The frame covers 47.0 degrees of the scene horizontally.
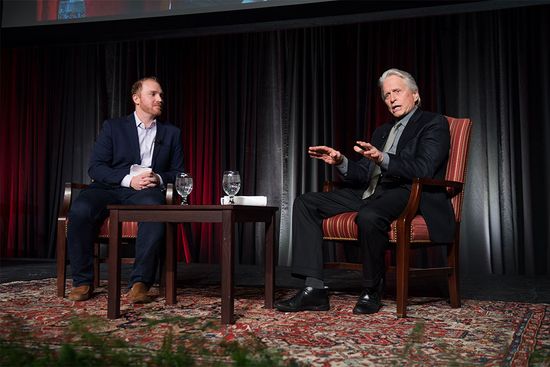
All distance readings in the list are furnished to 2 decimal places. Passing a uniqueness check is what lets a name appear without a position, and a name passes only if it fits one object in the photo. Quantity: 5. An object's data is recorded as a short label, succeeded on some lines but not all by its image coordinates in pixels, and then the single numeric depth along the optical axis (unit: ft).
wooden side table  7.70
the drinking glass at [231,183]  8.71
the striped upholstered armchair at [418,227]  8.47
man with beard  9.81
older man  8.68
